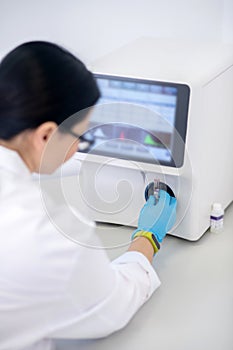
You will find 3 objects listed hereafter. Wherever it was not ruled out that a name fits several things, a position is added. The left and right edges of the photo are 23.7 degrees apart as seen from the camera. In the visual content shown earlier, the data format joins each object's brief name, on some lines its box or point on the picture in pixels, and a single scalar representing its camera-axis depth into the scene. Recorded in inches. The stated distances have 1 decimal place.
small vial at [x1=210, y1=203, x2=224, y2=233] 53.6
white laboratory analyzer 47.5
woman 34.0
